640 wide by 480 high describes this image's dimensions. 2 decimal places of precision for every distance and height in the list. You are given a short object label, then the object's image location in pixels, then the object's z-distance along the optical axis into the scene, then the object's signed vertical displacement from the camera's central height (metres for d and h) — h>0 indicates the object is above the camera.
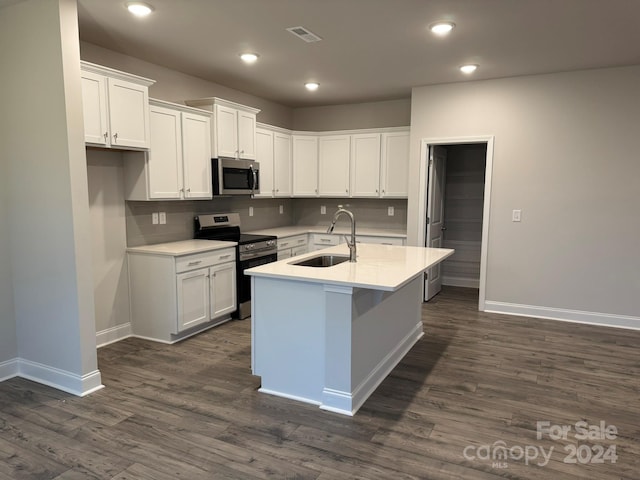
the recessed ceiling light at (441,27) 3.22 +1.30
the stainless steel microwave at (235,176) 4.65 +0.25
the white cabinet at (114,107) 3.32 +0.74
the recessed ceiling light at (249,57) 4.01 +1.33
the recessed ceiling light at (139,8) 2.91 +1.30
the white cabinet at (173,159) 3.96 +0.37
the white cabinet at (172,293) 3.93 -0.88
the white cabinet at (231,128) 4.60 +0.79
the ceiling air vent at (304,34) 3.37 +1.32
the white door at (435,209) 5.46 -0.13
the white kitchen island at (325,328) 2.74 -0.87
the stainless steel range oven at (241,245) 4.73 -0.52
